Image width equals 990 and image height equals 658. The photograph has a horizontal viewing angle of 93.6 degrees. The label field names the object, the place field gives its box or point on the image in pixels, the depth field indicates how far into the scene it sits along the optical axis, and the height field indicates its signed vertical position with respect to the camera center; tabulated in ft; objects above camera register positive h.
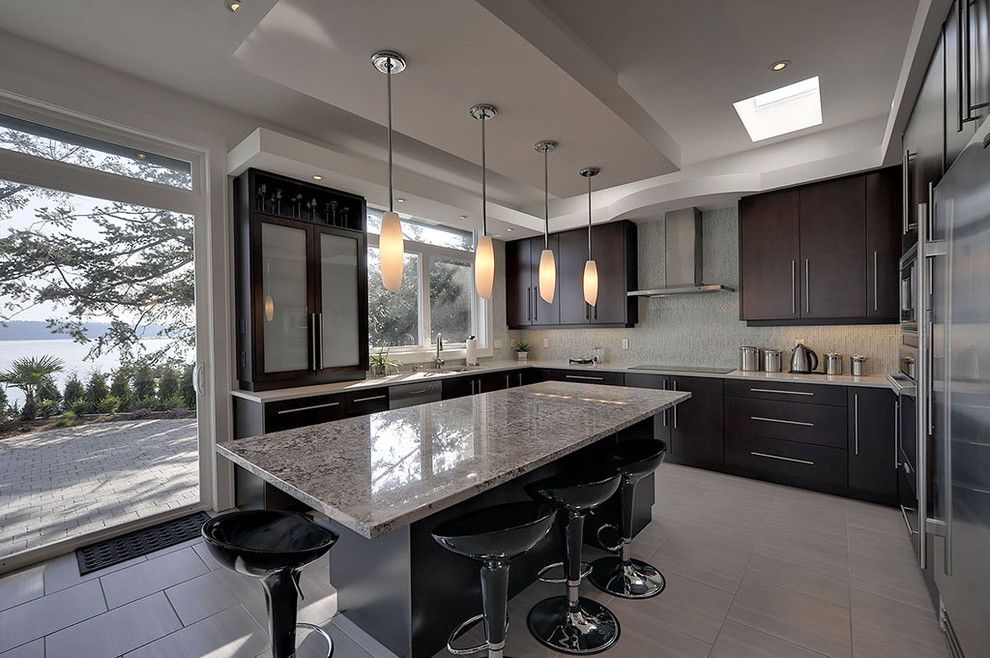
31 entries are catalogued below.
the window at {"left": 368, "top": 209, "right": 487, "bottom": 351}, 14.82 +1.04
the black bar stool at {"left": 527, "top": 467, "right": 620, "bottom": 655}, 5.96 -3.88
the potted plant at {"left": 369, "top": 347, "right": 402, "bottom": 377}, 13.91 -1.19
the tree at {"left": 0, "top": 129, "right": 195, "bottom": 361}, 8.59 +1.44
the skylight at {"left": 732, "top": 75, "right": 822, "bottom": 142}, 11.43 +5.41
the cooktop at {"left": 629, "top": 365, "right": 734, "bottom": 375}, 13.88 -1.54
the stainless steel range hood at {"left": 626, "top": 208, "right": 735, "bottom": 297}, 14.66 +2.16
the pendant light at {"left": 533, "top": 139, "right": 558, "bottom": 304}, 9.15 +1.10
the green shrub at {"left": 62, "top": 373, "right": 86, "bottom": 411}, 9.11 -1.24
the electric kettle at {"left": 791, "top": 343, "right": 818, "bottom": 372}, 13.10 -1.17
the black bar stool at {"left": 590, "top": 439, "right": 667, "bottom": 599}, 7.38 -4.01
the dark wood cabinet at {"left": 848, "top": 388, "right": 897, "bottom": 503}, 10.79 -2.96
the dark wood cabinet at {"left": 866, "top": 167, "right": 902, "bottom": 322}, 11.36 +1.82
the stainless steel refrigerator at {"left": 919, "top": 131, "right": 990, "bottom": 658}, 4.39 -0.85
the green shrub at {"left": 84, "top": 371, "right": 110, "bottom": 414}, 9.39 -1.24
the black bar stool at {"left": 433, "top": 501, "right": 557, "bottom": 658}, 4.70 -2.29
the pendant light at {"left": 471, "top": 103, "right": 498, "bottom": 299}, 7.89 +1.18
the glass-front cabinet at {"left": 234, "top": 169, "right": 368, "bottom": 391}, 10.94 +1.11
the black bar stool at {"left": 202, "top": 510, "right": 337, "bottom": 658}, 4.51 -2.34
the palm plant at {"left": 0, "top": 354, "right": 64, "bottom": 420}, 8.50 -0.82
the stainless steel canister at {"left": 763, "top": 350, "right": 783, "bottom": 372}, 13.42 -1.19
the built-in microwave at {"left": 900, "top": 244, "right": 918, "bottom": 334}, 7.72 +0.47
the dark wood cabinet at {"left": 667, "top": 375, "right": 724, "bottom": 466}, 13.29 -3.03
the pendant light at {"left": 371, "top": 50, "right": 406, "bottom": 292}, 6.74 +1.19
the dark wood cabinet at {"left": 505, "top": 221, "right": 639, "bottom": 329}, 16.28 +1.61
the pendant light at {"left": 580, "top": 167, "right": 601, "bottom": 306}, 9.51 +0.82
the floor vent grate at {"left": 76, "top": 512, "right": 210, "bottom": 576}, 8.65 -4.29
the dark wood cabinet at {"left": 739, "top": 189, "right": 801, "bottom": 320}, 12.86 +1.81
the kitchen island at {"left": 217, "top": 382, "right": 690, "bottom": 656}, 4.31 -1.56
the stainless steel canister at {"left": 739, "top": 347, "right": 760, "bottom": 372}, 13.78 -1.18
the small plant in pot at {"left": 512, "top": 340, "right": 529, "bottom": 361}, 19.20 -1.10
